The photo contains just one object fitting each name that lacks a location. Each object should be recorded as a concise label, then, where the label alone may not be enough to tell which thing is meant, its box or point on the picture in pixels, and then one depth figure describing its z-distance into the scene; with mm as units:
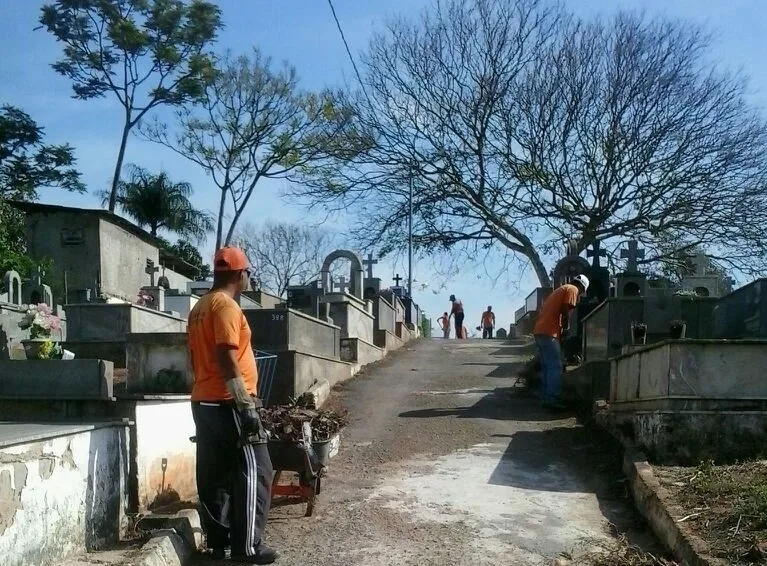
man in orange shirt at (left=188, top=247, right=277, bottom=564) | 4875
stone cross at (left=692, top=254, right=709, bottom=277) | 23641
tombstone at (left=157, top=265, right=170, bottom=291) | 22484
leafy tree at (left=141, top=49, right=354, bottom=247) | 31453
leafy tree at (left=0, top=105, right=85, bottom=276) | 30688
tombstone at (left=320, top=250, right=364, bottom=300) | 23609
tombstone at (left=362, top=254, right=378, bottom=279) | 28825
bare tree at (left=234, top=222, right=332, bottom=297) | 46812
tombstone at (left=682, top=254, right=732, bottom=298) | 18228
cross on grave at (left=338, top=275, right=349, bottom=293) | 27231
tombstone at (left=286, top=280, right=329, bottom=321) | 16453
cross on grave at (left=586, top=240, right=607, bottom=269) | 16589
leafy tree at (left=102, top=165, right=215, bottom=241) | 34375
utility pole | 24766
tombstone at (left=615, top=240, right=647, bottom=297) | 14414
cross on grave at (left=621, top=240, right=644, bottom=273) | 17891
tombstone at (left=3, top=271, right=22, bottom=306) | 15670
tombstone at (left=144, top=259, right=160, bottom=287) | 24734
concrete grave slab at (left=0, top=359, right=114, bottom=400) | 6895
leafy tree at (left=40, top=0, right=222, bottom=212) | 29719
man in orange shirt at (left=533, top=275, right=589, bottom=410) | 10562
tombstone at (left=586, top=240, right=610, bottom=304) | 15914
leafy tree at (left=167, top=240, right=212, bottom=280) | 37750
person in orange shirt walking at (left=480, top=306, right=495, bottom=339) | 34969
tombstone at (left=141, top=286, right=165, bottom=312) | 17969
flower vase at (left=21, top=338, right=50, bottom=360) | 8109
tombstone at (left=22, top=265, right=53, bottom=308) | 16906
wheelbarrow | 6129
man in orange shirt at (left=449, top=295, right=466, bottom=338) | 32844
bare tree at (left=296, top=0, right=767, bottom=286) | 22203
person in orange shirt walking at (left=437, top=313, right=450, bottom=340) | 36688
